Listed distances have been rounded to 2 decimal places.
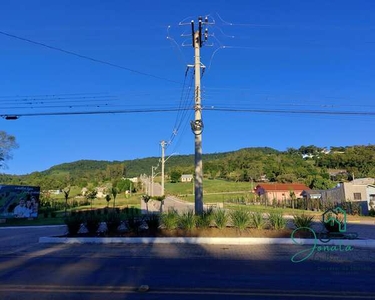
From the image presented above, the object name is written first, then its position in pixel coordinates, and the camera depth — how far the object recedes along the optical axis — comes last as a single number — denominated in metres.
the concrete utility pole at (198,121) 16.89
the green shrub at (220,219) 14.60
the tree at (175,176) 122.64
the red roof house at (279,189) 74.94
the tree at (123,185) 91.57
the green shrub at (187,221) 14.57
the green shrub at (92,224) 14.97
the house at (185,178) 123.66
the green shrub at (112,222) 14.82
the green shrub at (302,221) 13.83
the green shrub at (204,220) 14.70
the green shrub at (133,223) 14.78
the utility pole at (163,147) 50.67
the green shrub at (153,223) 14.88
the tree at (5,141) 52.28
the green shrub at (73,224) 15.00
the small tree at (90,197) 55.68
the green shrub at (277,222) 14.61
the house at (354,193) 40.97
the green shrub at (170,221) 14.72
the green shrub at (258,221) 14.71
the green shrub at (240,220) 14.37
